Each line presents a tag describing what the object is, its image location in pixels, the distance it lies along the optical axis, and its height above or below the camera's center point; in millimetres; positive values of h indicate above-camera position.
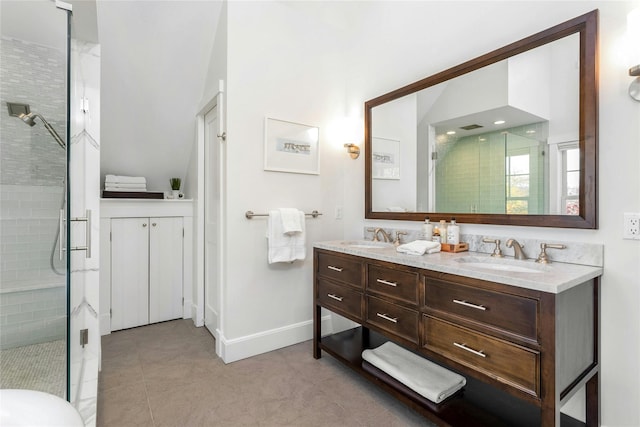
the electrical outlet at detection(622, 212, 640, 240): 1359 -56
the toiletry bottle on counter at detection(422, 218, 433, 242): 2105 -118
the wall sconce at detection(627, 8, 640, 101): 1316 +698
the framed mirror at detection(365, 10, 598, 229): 1508 +442
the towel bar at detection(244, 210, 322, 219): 2369 -15
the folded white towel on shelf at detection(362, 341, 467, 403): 1633 -897
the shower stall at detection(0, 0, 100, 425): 1538 +80
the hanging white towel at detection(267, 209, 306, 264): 2408 -226
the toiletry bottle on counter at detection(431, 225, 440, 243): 2041 -145
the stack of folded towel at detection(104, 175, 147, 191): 2887 +266
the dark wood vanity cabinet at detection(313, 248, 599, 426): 1176 -543
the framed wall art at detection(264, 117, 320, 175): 2479 +530
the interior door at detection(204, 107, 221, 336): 2645 -64
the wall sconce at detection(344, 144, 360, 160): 2773 +547
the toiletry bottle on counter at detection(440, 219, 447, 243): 1991 -122
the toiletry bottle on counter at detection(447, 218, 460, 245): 1938 -130
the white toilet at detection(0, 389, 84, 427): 679 -438
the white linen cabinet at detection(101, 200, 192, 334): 2863 -491
